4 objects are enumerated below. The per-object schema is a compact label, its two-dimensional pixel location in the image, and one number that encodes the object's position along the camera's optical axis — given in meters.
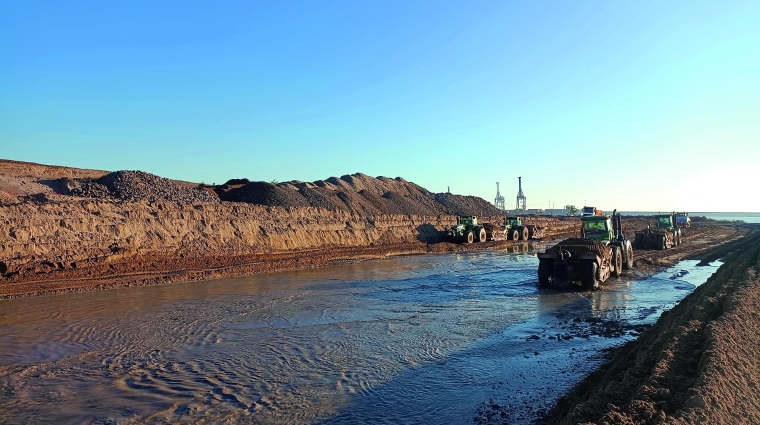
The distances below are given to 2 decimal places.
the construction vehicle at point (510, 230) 39.47
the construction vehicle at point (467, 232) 35.78
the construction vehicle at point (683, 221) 49.30
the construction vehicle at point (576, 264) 14.98
